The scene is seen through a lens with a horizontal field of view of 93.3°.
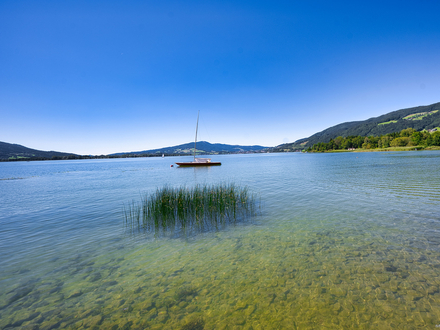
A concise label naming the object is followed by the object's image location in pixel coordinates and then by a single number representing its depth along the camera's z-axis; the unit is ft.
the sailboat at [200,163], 212.23
